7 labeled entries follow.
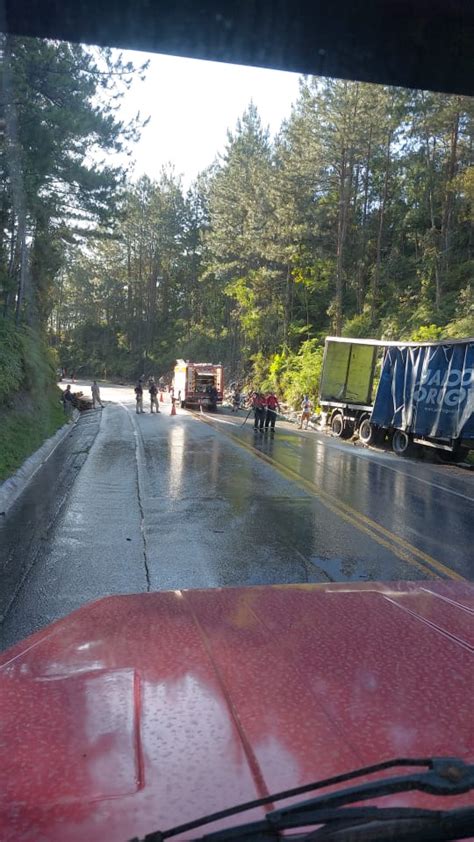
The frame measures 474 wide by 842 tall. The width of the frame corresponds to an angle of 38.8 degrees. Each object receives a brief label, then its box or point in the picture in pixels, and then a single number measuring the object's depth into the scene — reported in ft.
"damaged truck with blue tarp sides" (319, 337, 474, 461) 60.39
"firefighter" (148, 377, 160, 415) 112.08
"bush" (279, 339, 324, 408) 131.95
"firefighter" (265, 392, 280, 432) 85.46
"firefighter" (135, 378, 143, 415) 109.50
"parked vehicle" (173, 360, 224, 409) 139.03
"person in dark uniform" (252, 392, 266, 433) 85.66
